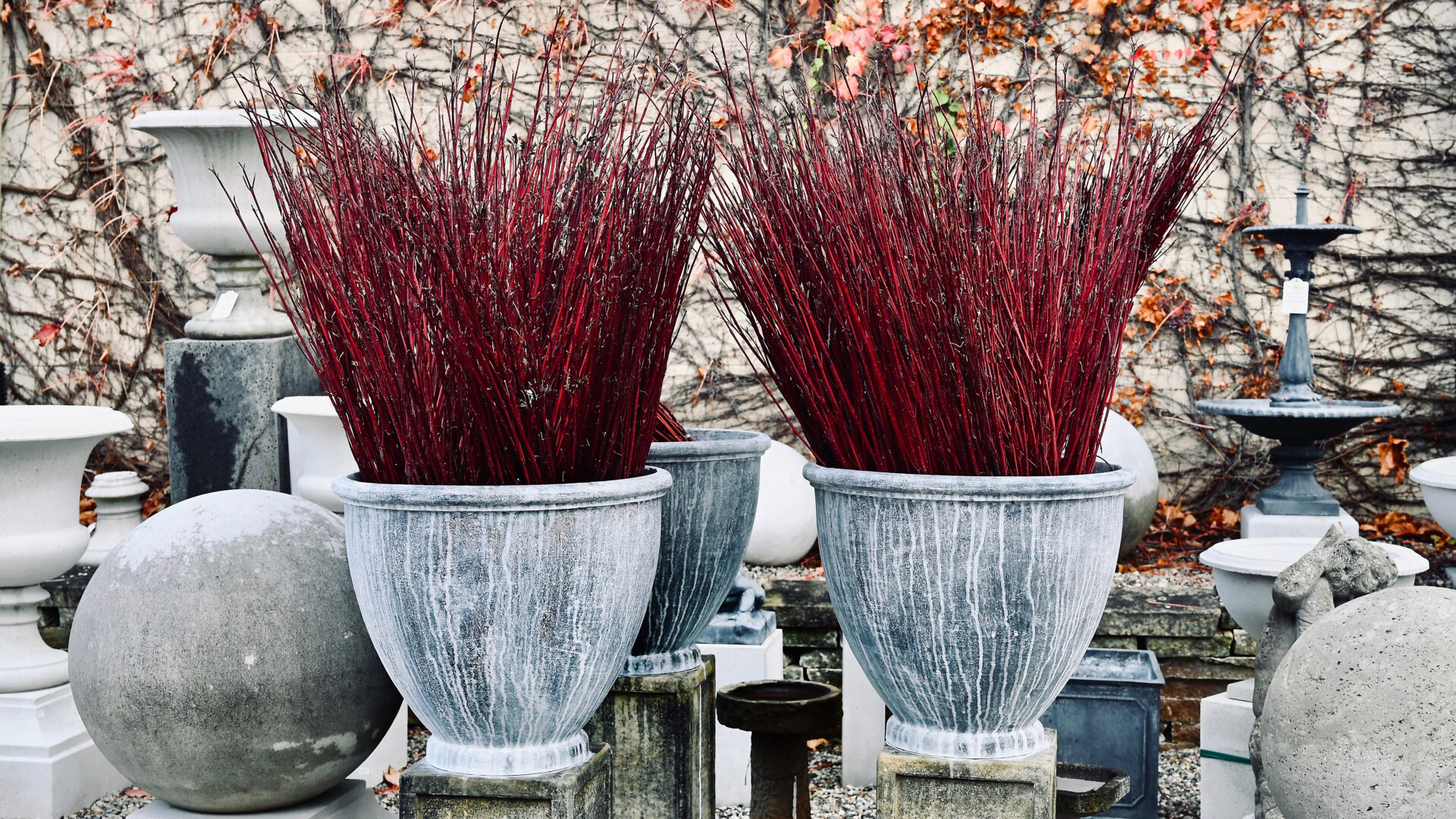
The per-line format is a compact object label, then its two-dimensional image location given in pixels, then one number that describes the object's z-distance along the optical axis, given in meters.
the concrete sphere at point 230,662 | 2.00
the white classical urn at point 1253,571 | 2.75
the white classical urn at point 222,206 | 3.60
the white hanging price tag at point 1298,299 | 4.04
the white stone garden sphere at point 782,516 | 4.34
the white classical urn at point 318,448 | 3.37
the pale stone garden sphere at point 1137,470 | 4.19
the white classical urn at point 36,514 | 2.89
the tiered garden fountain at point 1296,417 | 3.93
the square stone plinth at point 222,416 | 3.67
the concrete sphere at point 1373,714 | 1.99
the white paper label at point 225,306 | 3.71
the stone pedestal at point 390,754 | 3.27
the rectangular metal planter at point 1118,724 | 2.84
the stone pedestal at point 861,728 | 3.37
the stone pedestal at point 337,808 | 2.15
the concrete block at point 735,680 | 3.21
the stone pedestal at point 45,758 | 3.01
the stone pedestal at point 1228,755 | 2.85
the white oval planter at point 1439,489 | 3.31
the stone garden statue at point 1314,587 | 2.47
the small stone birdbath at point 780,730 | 2.21
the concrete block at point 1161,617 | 3.54
